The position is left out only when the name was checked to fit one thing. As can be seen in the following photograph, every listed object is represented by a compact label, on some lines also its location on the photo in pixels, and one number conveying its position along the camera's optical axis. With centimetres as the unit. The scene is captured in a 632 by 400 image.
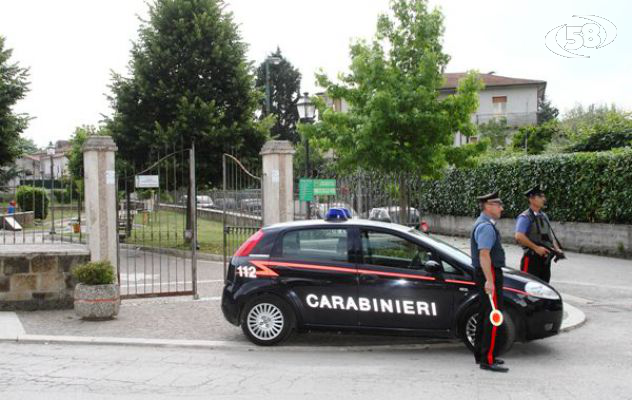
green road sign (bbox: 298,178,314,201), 1281
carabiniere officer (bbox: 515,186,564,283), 894
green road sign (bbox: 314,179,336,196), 1273
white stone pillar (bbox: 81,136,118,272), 1080
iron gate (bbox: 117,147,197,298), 1106
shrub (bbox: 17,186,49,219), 2101
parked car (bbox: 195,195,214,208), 3253
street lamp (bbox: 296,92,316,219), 1733
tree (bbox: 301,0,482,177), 1381
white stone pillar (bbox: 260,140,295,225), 1202
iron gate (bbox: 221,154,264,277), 1294
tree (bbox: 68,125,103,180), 3238
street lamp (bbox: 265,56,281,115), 2267
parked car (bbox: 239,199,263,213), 1339
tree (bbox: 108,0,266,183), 1987
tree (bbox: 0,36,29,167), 2400
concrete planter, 930
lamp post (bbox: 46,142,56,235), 1078
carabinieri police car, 725
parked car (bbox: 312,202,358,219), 1344
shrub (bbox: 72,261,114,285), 929
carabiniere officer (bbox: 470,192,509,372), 659
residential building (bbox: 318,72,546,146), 4988
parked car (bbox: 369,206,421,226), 1372
